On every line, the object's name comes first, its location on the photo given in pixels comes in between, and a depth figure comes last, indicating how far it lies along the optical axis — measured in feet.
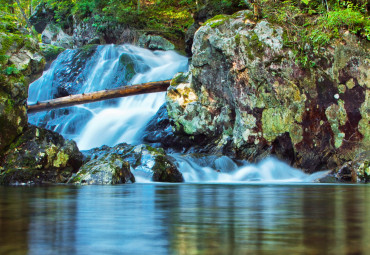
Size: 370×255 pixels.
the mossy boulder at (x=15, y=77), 30.25
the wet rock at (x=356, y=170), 26.81
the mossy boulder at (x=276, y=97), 31.96
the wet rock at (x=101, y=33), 74.65
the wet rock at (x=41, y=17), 100.01
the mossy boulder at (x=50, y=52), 71.96
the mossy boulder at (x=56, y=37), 89.92
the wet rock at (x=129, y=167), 26.27
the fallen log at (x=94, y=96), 41.75
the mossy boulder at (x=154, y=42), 69.82
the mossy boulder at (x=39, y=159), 27.99
